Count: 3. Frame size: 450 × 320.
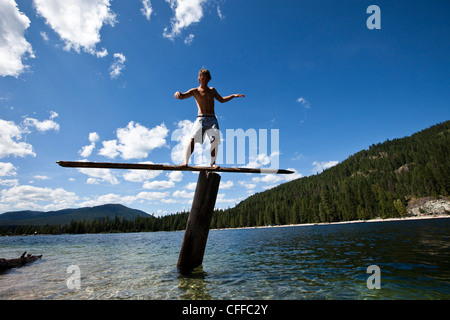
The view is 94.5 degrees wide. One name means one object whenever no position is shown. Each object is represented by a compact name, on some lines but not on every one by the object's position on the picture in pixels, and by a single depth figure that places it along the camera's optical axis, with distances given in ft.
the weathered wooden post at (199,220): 23.45
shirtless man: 22.79
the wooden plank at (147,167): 18.03
